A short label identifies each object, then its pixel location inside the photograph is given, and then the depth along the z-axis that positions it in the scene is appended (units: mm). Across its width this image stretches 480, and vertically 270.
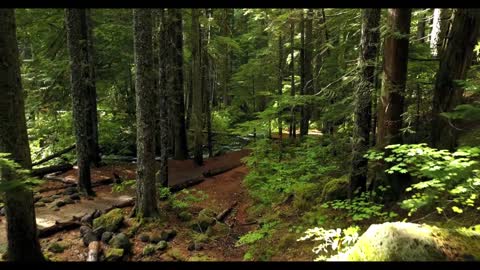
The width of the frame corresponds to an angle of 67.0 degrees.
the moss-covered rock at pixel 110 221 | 9544
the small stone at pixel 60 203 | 11495
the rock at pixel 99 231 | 9143
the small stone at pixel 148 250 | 8555
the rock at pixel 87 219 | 10172
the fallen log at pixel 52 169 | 14573
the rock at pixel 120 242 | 8570
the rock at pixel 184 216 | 10634
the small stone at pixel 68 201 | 11794
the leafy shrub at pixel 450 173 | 4535
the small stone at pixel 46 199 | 11898
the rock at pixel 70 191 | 12766
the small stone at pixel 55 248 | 8441
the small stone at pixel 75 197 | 12195
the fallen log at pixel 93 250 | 8047
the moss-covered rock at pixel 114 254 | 8125
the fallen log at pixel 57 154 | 16697
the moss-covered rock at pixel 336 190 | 8445
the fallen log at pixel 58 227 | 9312
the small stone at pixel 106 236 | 8895
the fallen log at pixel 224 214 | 11073
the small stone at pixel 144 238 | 9156
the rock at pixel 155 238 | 9148
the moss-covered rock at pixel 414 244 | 3447
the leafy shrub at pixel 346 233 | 4293
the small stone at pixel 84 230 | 9320
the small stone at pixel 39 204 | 11508
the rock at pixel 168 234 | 9297
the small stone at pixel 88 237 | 8844
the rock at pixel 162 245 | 8758
